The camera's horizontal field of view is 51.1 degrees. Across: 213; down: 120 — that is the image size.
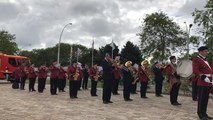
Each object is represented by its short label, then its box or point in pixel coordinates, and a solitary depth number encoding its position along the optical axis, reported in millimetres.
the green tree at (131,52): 38302
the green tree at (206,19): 25015
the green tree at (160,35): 29189
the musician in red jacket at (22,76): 13948
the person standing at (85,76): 14722
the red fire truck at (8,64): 19264
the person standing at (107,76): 8659
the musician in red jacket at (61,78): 12378
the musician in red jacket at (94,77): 10983
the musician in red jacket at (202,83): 6247
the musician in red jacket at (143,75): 10614
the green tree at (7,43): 39057
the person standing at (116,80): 11477
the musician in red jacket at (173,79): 8707
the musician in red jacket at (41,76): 12474
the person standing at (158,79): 11521
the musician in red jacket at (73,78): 10085
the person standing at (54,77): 11472
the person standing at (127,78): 9462
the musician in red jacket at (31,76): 12994
